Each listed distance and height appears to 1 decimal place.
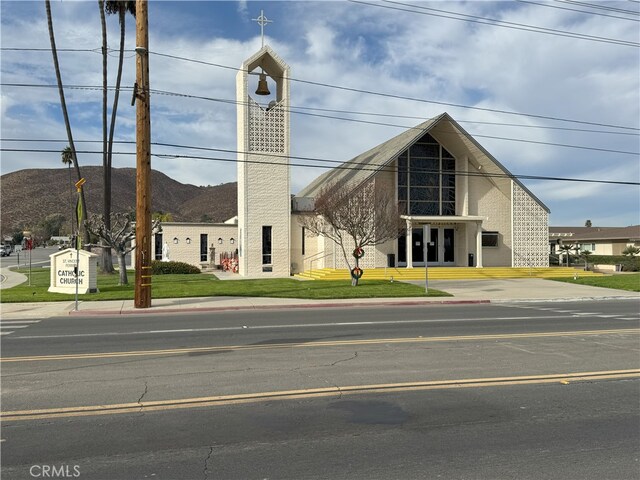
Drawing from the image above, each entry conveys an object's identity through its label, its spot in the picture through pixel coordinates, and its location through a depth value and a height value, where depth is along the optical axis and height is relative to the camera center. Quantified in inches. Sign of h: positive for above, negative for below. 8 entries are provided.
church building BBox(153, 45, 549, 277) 1241.4 +105.1
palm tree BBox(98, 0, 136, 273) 1323.8 +390.1
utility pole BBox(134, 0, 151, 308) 681.0 +100.0
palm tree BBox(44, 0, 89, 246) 1258.0 +370.3
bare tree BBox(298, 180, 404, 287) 981.2 +56.2
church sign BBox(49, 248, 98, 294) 852.0 -41.3
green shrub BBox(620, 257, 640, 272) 1635.1 -68.4
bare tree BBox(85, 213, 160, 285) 976.9 +13.1
